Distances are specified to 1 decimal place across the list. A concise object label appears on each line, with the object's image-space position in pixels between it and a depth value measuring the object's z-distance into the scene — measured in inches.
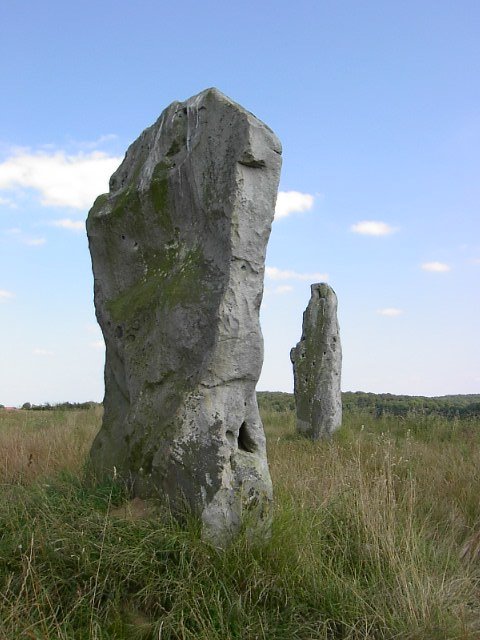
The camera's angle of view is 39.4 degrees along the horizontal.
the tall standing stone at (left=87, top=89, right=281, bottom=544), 168.2
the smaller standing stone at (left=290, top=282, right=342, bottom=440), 422.3
